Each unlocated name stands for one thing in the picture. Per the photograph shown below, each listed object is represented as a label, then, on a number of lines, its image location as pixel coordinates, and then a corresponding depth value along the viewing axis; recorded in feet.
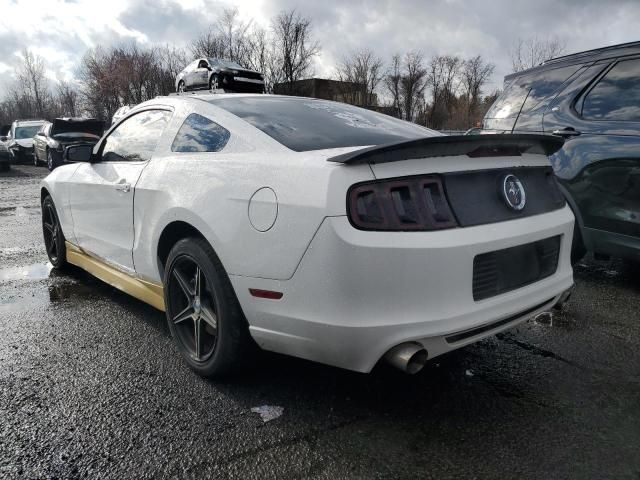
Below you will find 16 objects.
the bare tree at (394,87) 176.08
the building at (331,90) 143.74
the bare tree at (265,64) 145.69
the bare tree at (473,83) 186.76
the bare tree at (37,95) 245.24
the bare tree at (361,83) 155.74
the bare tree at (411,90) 179.32
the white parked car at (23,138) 72.54
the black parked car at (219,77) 52.16
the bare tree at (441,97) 174.65
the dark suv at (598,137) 12.03
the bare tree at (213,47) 148.56
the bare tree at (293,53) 144.56
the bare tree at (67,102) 208.34
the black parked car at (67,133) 54.34
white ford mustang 6.26
